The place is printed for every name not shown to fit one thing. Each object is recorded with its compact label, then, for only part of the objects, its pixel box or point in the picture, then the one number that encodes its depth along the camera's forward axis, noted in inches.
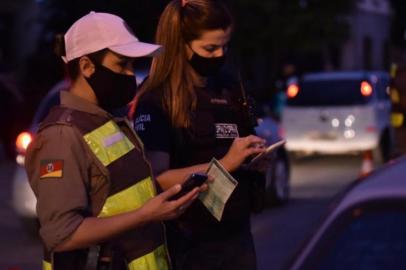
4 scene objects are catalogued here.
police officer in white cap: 222.2
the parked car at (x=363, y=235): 203.1
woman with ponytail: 262.7
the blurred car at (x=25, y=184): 665.4
